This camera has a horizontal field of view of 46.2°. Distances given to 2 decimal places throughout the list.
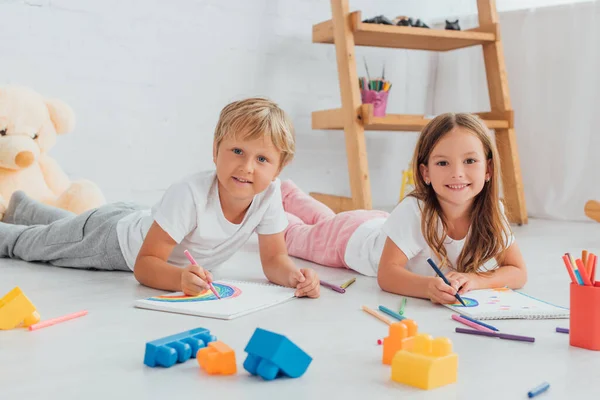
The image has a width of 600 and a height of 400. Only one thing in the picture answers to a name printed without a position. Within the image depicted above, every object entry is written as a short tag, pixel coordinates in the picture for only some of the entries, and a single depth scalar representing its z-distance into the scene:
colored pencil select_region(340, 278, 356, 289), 1.33
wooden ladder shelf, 2.40
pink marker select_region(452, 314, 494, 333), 0.99
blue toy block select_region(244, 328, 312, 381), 0.73
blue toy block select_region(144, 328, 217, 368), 0.79
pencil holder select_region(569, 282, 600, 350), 0.89
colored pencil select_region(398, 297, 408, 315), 1.11
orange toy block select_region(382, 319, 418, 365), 0.81
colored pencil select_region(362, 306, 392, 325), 1.04
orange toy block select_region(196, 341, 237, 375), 0.77
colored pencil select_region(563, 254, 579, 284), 0.91
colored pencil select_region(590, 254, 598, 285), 0.90
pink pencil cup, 2.58
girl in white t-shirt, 1.24
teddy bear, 1.91
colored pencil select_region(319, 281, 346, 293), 1.27
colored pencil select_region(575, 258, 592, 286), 0.90
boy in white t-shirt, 1.19
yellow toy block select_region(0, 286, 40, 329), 0.93
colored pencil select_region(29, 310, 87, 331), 0.95
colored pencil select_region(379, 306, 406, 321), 1.06
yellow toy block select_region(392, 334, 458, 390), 0.74
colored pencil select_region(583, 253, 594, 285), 0.91
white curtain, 2.68
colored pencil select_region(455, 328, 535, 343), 0.95
